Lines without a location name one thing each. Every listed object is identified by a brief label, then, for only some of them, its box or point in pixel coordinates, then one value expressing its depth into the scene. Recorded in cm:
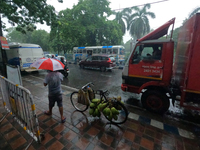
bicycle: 273
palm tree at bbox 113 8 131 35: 2311
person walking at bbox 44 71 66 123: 276
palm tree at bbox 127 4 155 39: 2086
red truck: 272
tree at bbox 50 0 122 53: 1786
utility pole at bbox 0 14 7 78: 575
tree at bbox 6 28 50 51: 3634
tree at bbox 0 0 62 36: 663
